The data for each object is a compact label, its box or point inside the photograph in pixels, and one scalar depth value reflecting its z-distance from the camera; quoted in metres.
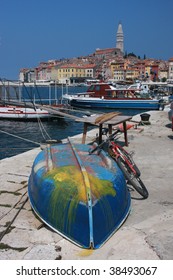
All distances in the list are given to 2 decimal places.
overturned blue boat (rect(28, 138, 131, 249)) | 4.06
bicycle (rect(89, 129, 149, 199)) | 5.59
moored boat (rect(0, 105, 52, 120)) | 25.67
